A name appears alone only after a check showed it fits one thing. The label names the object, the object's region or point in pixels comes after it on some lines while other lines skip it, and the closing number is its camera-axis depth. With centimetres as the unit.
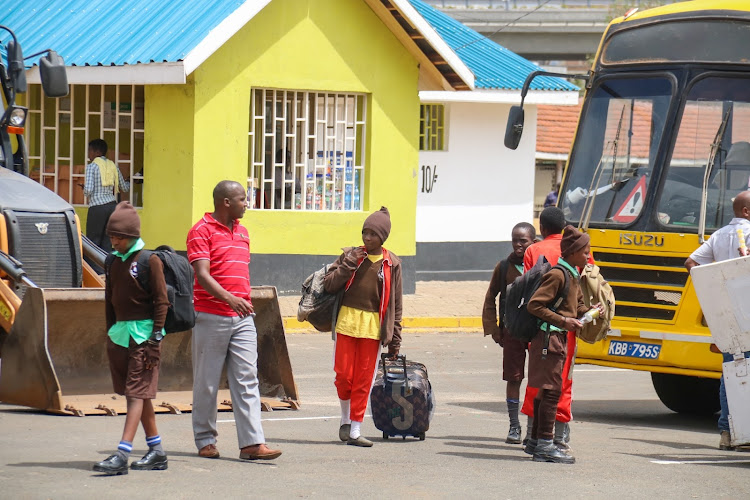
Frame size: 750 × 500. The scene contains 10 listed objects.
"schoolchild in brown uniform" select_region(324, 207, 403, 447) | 1550
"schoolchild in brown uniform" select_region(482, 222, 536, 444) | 1638
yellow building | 3029
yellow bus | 1875
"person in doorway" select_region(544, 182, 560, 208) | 4408
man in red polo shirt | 1397
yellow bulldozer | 1654
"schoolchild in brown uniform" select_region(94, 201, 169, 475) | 1312
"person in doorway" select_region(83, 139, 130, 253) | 2949
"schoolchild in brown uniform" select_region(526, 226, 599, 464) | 1466
